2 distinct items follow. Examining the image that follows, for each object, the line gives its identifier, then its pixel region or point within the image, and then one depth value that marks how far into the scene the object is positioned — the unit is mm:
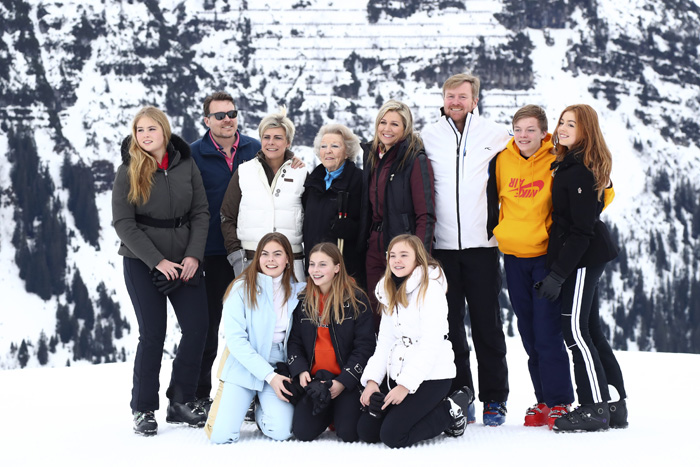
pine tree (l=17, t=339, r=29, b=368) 106688
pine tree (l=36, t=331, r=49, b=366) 107062
